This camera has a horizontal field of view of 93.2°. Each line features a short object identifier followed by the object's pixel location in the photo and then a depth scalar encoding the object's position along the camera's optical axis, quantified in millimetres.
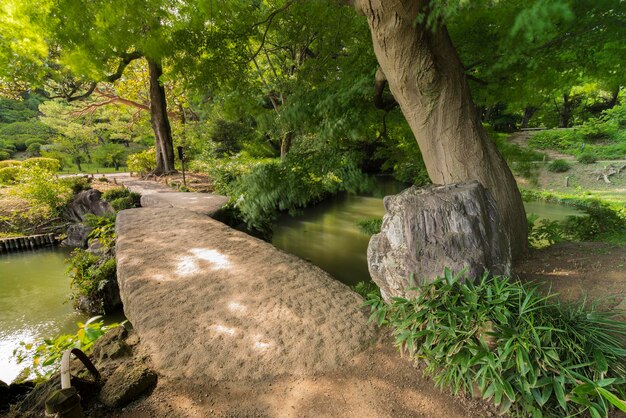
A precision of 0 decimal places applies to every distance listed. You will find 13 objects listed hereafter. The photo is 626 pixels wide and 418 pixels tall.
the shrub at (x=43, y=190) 9742
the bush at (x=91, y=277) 5043
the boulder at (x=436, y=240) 2233
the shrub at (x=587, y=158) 12859
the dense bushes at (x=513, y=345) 1535
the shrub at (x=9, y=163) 13944
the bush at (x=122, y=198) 8414
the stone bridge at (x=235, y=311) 2197
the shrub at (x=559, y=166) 12883
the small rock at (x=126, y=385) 1812
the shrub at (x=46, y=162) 13039
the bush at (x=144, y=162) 15094
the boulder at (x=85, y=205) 9492
